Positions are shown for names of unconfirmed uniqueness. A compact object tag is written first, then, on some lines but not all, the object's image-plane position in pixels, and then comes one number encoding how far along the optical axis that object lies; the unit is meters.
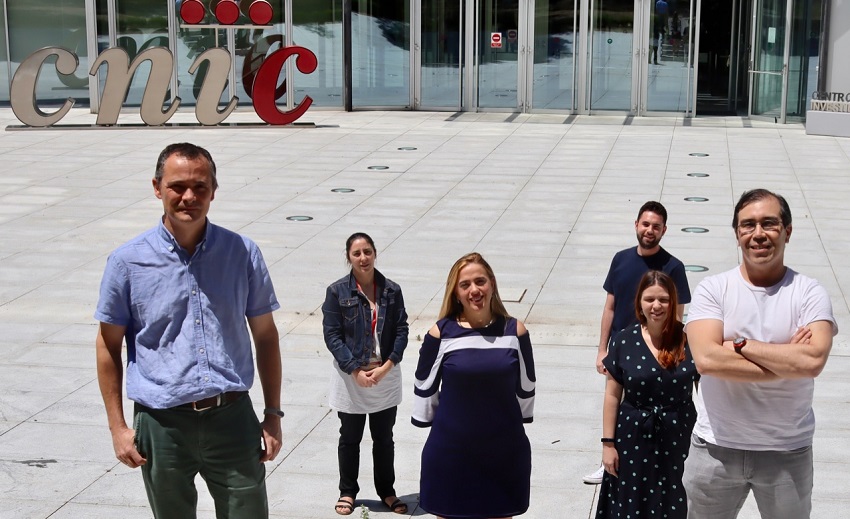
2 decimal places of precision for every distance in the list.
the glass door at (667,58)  25.58
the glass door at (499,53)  26.34
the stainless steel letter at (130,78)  22.27
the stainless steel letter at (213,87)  22.34
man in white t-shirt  4.34
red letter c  22.67
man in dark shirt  6.64
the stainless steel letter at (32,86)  21.98
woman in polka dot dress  5.18
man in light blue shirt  4.26
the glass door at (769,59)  24.70
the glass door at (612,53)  25.75
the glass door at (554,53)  26.06
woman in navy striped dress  5.20
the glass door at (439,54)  26.66
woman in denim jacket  6.47
